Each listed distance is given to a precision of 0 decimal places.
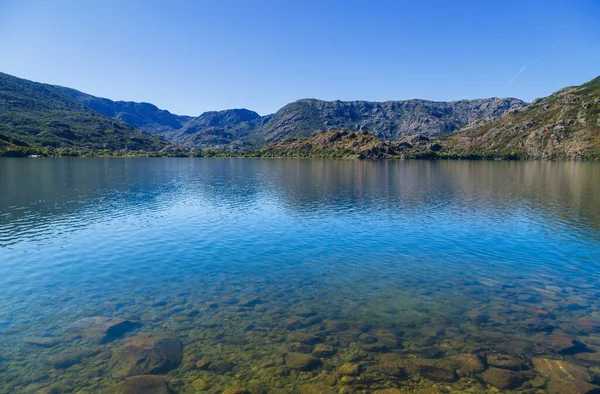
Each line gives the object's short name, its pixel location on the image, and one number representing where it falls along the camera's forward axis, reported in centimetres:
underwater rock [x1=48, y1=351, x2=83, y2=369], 1778
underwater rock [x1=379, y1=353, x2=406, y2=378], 1706
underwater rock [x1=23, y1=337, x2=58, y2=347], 1970
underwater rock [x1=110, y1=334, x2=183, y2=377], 1739
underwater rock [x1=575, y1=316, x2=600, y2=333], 2118
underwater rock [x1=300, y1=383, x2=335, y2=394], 1579
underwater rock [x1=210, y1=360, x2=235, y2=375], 1736
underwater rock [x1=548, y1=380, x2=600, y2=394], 1561
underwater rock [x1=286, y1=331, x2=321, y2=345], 2006
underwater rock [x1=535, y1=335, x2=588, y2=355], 1894
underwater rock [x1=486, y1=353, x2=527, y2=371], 1756
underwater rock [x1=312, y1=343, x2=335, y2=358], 1862
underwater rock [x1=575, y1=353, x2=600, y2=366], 1780
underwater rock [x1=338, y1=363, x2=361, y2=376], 1708
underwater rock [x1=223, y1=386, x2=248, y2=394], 1575
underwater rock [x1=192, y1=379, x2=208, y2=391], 1608
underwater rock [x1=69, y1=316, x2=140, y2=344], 2056
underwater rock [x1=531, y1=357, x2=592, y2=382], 1659
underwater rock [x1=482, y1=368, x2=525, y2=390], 1620
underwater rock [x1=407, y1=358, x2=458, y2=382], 1680
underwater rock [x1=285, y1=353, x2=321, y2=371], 1769
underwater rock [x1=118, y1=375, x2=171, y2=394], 1566
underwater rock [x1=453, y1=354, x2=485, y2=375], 1732
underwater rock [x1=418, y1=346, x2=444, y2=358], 1861
